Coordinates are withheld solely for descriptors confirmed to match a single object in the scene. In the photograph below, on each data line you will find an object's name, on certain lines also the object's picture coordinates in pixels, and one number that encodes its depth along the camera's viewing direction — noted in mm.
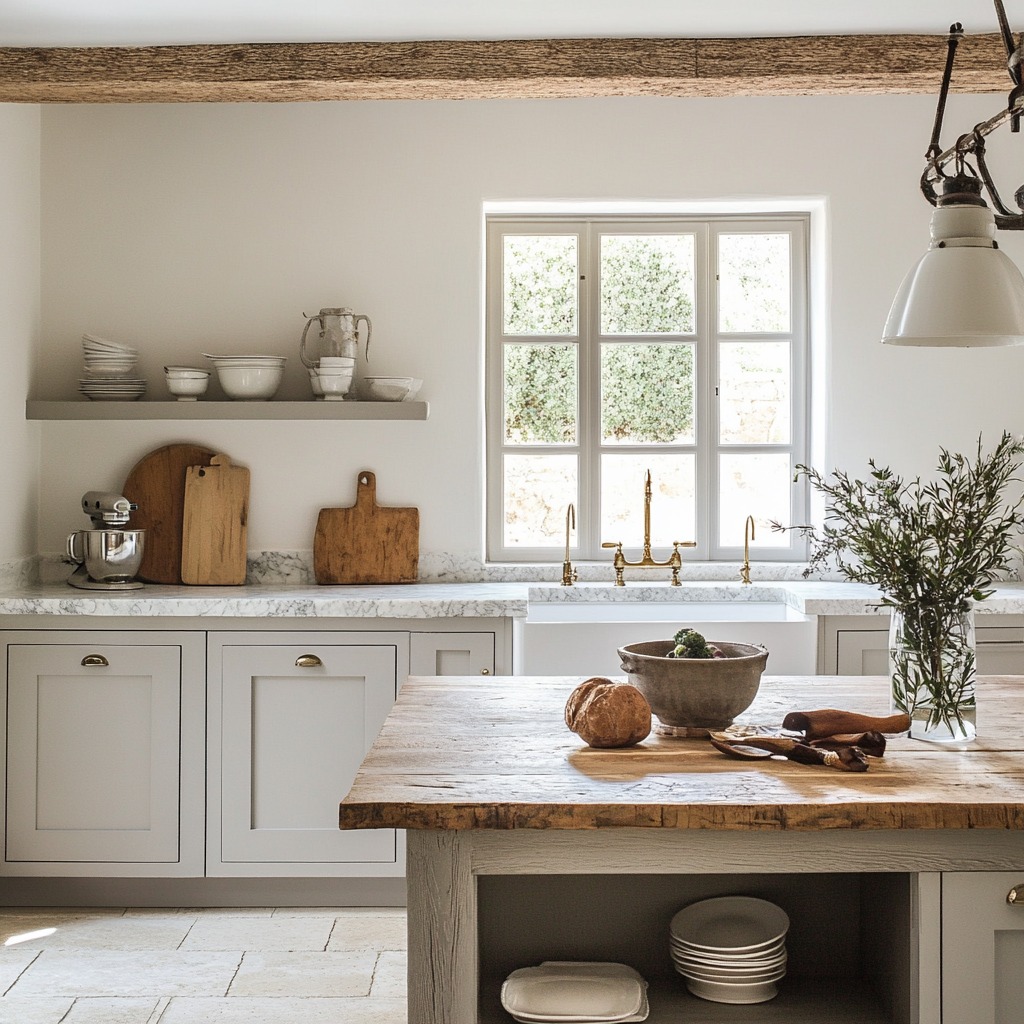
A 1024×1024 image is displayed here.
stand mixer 3717
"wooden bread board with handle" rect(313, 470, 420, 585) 4023
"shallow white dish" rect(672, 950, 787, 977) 1737
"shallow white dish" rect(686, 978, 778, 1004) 1747
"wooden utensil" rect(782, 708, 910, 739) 1847
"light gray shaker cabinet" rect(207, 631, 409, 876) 3439
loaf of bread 1828
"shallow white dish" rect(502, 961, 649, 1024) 1663
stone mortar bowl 1876
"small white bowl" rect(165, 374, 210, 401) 3904
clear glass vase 1874
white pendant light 1710
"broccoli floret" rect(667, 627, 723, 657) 1911
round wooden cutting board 3982
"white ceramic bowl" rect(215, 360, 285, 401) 3865
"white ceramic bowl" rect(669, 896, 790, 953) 1771
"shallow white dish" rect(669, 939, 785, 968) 1740
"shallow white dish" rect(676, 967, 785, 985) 1738
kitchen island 1527
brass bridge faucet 4023
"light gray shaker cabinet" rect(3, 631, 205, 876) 3430
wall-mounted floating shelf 3838
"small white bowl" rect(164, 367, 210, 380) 3885
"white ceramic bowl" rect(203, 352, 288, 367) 3852
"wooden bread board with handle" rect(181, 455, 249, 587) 3941
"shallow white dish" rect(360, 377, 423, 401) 3900
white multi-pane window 4273
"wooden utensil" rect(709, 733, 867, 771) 1730
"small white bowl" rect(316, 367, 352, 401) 3877
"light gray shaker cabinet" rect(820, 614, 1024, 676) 3469
